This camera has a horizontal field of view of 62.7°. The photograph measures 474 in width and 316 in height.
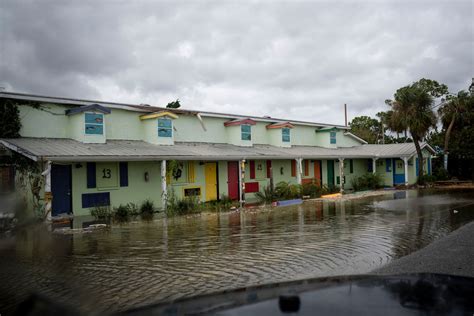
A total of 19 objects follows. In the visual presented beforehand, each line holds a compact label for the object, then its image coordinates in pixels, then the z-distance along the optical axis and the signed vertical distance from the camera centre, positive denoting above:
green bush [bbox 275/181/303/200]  21.05 -1.03
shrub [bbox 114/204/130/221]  14.80 -1.37
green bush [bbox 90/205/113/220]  14.57 -1.31
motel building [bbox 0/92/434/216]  15.23 +1.10
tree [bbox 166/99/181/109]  37.48 +6.98
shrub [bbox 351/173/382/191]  28.14 -0.83
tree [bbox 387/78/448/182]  28.91 +4.36
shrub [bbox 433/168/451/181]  31.77 -0.54
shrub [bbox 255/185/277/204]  20.62 -1.18
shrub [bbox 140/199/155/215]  16.62 -1.34
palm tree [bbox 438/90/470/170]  34.33 +5.23
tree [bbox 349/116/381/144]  57.47 +6.93
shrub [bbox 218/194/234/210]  18.42 -1.37
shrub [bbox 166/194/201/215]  16.26 -1.30
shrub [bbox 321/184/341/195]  23.56 -1.10
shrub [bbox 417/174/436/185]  29.80 -0.79
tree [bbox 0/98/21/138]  14.74 +2.36
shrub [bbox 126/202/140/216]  15.72 -1.34
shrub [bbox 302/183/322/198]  22.39 -1.05
